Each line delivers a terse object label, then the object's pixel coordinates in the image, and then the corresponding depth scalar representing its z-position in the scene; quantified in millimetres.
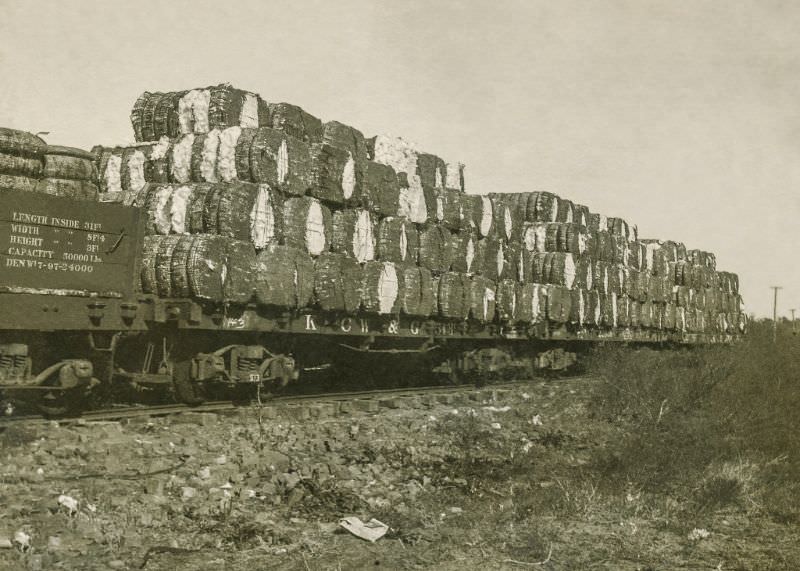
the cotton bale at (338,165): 12031
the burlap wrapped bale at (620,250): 21531
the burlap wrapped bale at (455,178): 16266
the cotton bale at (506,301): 16156
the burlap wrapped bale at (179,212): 10613
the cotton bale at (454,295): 14375
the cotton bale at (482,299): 15142
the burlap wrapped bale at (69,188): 8867
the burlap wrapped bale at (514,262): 16766
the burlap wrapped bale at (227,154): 11008
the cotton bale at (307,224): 11336
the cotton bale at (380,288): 12586
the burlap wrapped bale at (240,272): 10180
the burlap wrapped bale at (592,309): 19262
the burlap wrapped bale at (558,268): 18172
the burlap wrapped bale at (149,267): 10188
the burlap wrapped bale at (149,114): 12492
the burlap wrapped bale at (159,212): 10672
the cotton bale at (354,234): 12250
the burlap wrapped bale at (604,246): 20594
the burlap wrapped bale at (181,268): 9883
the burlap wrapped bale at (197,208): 10461
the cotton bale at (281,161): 10923
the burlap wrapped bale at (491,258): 15706
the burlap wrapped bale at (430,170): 15470
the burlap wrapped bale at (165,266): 10055
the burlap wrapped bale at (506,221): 16688
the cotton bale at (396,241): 13125
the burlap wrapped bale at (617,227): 23188
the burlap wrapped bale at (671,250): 25614
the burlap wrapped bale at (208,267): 9797
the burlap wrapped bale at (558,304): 17594
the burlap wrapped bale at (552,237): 19016
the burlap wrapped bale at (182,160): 11281
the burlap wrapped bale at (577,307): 18672
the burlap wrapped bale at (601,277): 20031
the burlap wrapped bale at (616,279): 20844
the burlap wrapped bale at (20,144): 8594
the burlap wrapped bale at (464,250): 14953
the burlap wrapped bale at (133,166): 11680
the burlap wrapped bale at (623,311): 21312
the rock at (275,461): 7770
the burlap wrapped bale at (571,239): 18938
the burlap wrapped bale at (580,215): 20569
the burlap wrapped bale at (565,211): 19969
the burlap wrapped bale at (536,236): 19109
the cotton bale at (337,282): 11688
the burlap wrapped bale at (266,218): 10750
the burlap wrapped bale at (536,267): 18031
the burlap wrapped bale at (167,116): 12312
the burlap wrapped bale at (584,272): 19109
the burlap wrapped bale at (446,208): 14680
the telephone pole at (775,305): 74775
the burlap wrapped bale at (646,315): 22766
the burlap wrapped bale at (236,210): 10281
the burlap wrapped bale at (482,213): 15703
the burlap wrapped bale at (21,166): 8594
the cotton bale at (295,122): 12562
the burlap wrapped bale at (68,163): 8945
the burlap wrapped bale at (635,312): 21984
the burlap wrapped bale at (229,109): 11695
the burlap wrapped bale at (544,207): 19609
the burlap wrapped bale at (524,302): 16750
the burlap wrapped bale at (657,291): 23500
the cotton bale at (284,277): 10719
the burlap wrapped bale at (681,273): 26219
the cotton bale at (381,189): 13062
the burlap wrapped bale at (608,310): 20281
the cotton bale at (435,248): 14141
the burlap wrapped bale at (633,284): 21891
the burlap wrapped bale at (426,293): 13789
